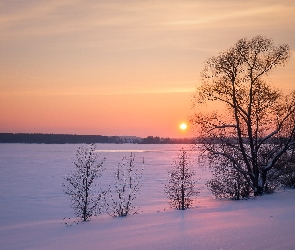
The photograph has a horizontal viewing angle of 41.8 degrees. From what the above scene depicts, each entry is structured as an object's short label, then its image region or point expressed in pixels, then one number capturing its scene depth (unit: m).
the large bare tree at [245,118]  22.22
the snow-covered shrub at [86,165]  19.55
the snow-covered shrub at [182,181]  21.23
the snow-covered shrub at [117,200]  20.19
